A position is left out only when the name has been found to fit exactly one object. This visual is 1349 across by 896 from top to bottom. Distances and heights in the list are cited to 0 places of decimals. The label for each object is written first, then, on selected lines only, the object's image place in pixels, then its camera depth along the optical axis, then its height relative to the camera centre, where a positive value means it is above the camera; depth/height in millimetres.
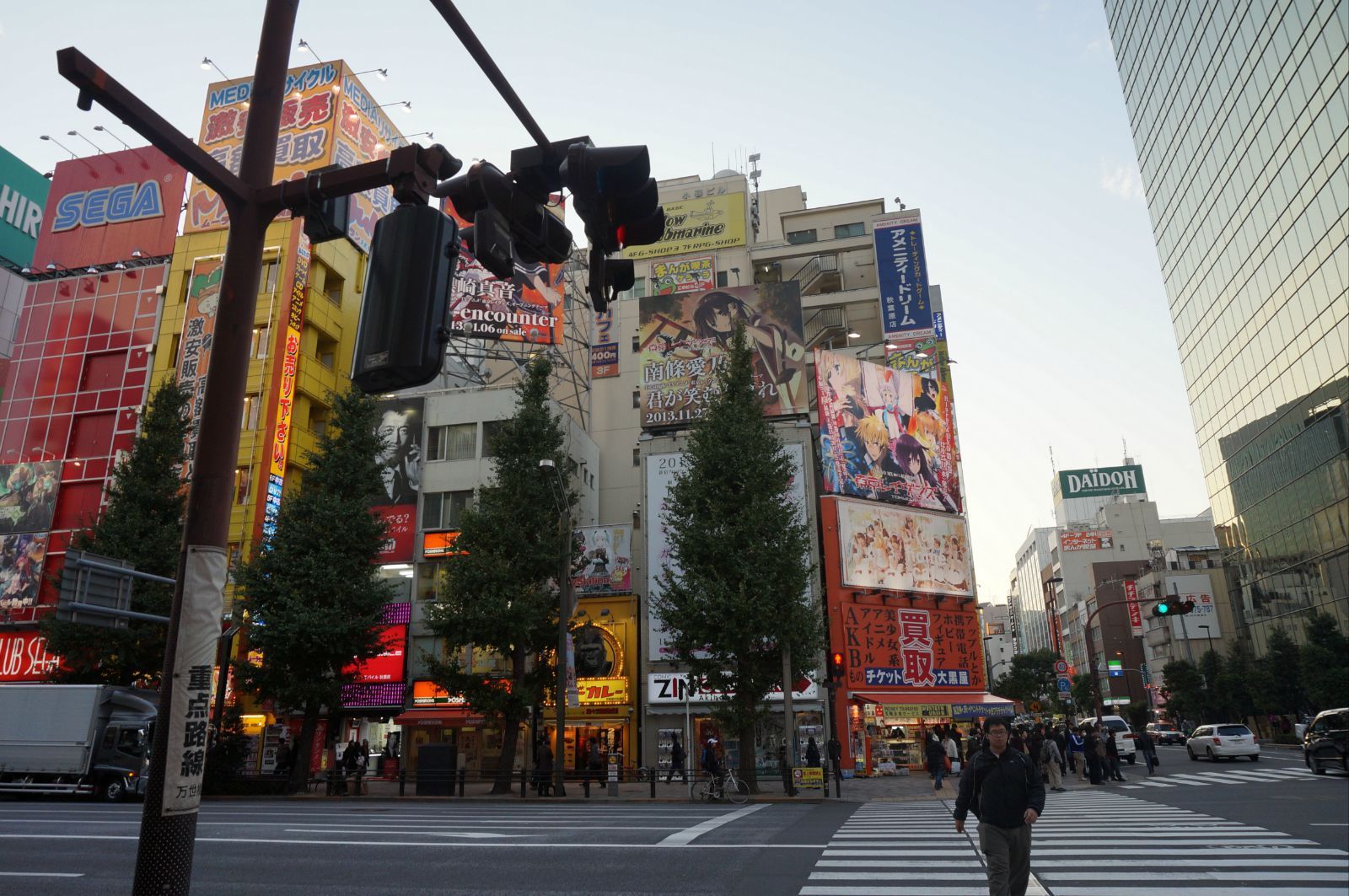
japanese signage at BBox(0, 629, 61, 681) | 36188 +2418
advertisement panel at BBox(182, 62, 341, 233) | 40938 +27884
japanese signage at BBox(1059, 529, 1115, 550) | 110125 +20127
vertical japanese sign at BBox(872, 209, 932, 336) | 48906 +23776
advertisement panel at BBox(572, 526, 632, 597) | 36062 +5813
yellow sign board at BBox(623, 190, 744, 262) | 54906 +29934
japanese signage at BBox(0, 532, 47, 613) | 37656 +6332
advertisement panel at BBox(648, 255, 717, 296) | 51094 +24957
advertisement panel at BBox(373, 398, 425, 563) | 37531 +10331
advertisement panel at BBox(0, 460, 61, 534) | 39062 +9811
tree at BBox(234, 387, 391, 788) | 25516 +3500
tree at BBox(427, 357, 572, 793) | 26203 +3892
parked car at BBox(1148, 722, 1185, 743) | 58094 -2364
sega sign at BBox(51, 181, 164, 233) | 44125 +25729
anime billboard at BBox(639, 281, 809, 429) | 38500 +15879
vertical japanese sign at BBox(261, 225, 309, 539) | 36094 +13655
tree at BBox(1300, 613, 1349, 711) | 39719 +1484
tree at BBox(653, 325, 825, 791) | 23531 +3611
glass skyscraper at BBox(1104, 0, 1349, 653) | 45125 +26345
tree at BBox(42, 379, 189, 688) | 27156 +5400
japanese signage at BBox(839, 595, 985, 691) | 35312 +2244
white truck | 22688 -748
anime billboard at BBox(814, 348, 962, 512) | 37938 +11975
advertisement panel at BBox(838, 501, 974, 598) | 36656 +6579
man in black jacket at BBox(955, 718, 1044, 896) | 6551 -854
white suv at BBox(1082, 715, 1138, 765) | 37872 -1690
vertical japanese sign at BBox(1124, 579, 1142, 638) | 78250 +8183
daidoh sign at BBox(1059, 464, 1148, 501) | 111188 +27613
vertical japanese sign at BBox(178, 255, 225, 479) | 37000 +16894
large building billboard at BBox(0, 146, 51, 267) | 44438 +26200
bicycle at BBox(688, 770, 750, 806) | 21406 -2085
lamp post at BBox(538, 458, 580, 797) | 23828 +1312
